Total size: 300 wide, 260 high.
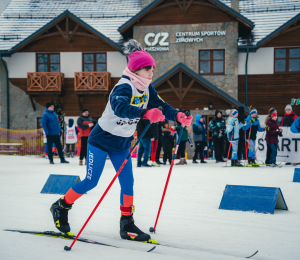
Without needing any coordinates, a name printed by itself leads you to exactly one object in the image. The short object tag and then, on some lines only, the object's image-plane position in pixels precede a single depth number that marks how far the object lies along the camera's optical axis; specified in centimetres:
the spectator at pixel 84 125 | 981
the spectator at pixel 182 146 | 1094
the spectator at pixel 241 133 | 1023
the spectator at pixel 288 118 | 1111
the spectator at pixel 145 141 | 955
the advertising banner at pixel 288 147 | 1044
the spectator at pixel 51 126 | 1017
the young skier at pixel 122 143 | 302
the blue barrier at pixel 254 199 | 420
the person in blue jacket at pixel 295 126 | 1035
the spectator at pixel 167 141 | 1077
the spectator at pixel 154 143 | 1018
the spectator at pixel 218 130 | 1116
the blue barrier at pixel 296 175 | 672
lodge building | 1834
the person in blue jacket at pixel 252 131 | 1047
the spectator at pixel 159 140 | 1108
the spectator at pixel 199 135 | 1148
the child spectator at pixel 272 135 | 995
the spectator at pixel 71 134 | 1473
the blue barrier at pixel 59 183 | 546
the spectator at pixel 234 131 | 1005
